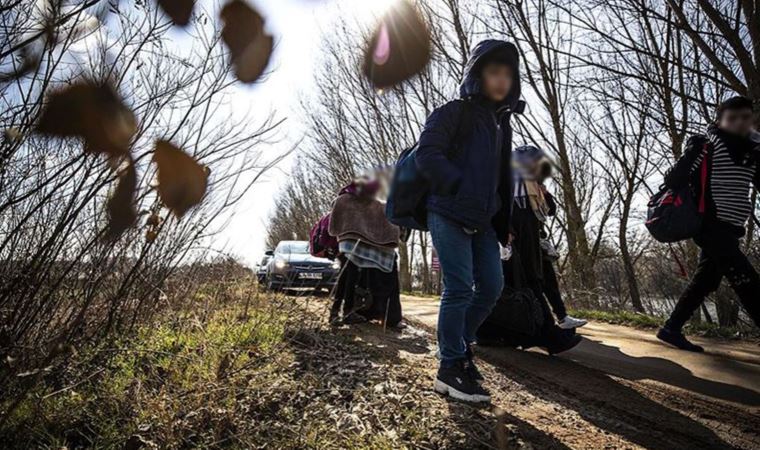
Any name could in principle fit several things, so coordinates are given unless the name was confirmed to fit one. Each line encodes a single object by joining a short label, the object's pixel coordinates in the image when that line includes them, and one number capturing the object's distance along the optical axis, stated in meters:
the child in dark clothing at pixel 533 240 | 3.66
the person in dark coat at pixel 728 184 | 3.07
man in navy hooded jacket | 2.24
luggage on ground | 3.22
